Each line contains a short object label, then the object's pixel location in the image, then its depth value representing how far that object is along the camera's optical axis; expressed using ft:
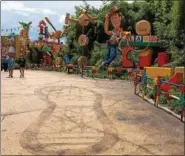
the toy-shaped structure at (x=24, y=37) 86.73
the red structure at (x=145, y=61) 47.54
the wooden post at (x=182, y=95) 14.79
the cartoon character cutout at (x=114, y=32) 45.65
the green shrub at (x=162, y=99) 18.79
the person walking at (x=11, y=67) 40.67
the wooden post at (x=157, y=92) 18.60
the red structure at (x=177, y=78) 20.39
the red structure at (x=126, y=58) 46.46
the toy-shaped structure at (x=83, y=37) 52.60
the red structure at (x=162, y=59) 41.58
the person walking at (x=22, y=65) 41.05
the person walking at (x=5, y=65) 61.59
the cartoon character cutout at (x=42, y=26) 79.96
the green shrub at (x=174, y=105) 16.31
